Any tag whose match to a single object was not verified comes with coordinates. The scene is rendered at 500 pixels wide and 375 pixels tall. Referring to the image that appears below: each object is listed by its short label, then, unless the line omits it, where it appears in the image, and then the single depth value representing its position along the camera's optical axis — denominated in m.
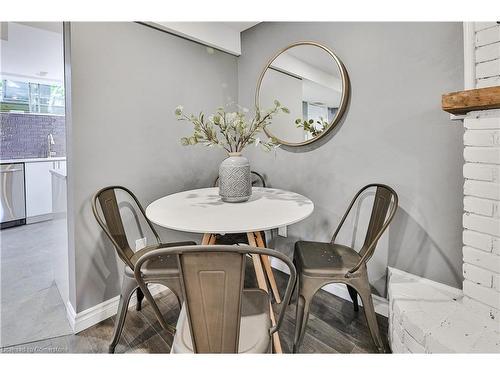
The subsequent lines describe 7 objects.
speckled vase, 1.63
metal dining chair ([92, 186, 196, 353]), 1.33
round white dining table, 1.22
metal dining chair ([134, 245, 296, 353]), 0.75
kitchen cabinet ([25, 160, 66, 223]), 3.75
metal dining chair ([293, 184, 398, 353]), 1.34
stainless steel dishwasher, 3.49
